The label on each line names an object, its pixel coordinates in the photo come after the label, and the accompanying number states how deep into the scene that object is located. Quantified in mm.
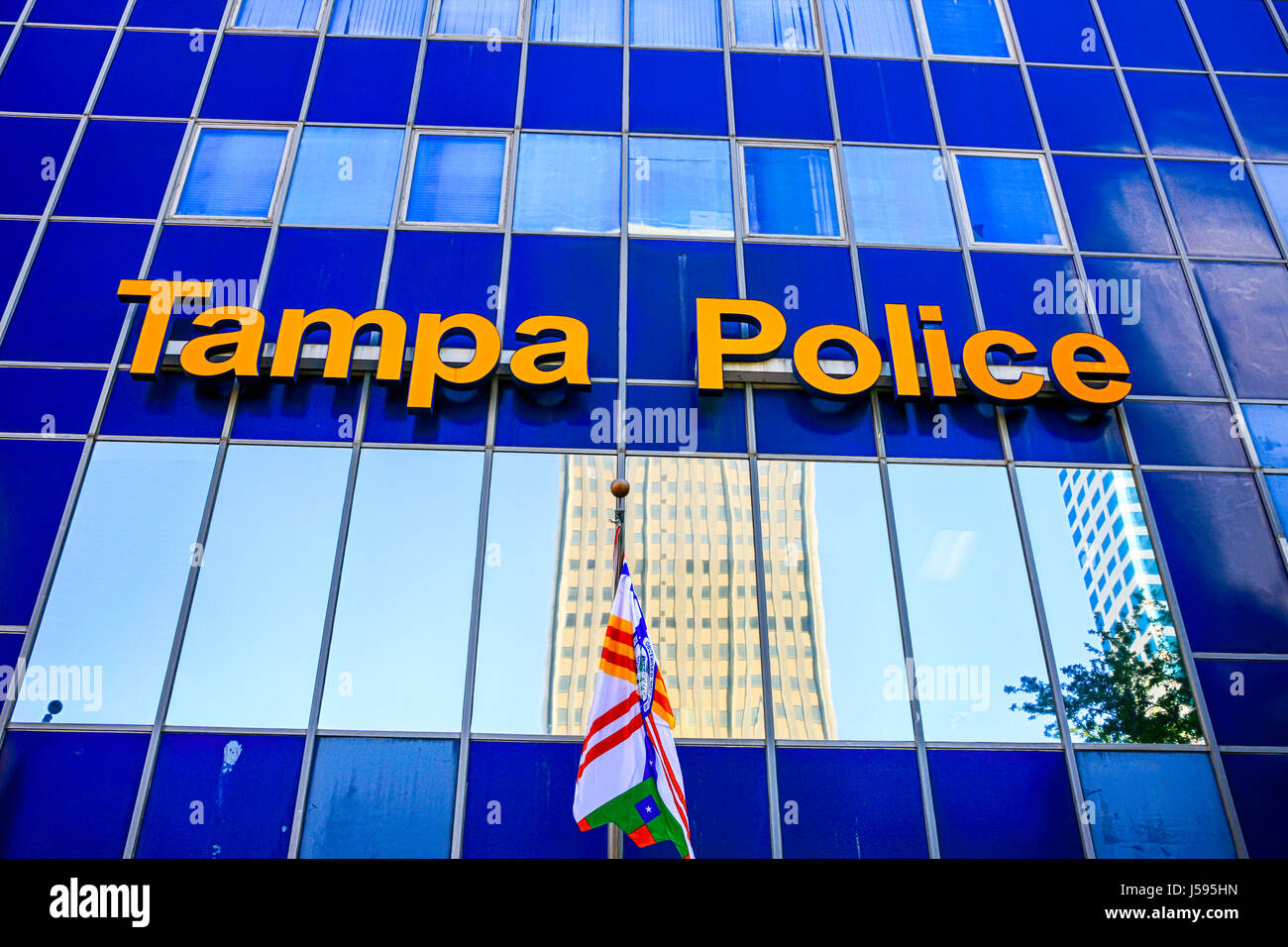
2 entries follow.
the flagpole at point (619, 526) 10945
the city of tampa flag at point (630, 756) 9383
